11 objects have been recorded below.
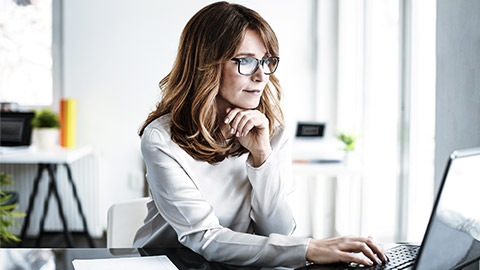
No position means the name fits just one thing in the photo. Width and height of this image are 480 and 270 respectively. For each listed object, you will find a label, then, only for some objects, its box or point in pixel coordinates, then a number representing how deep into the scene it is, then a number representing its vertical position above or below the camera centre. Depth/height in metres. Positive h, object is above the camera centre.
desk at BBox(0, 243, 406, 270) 1.13 -0.28
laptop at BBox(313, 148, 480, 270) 0.83 -0.15
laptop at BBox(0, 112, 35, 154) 3.59 -0.05
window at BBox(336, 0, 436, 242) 2.65 +0.13
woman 1.40 -0.04
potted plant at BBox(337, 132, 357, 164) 3.15 -0.10
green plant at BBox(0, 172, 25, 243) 2.44 -0.45
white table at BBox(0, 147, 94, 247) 3.41 -0.28
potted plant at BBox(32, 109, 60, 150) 3.73 -0.04
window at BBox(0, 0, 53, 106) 4.14 +0.52
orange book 3.88 +0.01
